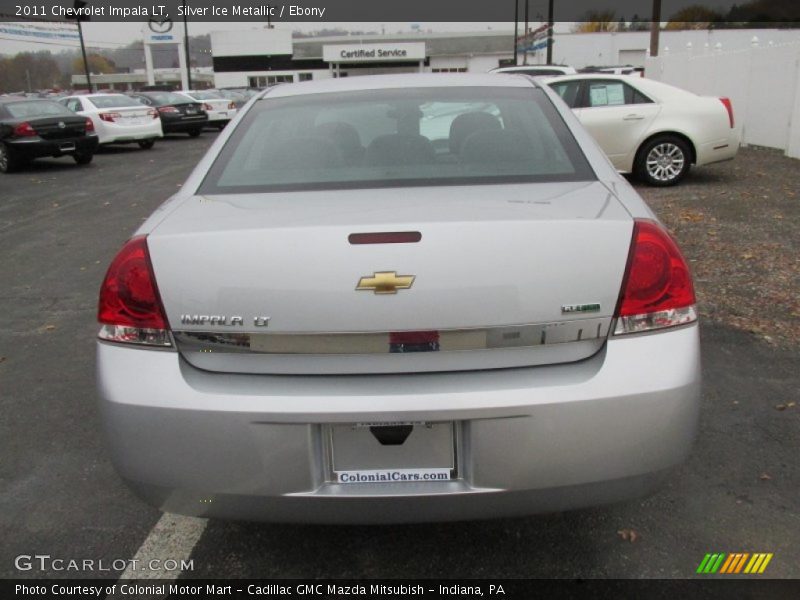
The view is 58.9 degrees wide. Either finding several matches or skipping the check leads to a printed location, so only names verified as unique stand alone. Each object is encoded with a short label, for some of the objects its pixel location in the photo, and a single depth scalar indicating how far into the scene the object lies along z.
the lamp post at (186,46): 44.87
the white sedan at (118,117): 17.45
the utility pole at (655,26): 25.88
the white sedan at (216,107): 24.66
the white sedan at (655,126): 9.38
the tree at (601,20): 72.29
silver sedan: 1.93
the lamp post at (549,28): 35.44
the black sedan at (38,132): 14.16
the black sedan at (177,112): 22.09
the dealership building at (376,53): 57.84
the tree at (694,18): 60.56
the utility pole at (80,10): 38.40
